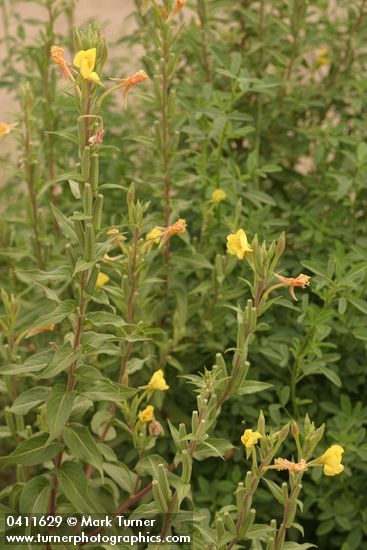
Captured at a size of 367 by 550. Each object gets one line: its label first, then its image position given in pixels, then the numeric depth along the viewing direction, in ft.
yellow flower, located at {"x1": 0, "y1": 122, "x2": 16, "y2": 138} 8.31
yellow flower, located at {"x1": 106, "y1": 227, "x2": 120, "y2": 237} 6.72
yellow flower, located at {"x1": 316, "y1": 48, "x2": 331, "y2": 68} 10.64
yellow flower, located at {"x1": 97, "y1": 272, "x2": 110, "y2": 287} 7.86
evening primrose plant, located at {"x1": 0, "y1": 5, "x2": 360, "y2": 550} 6.35
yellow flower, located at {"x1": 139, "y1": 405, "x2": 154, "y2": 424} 7.01
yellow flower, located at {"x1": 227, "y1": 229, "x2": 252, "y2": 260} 6.43
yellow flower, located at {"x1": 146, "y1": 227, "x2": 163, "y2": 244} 7.38
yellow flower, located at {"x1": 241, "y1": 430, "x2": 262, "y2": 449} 5.97
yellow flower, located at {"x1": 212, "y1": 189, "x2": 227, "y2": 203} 8.76
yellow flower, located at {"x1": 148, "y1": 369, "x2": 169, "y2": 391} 7.09
